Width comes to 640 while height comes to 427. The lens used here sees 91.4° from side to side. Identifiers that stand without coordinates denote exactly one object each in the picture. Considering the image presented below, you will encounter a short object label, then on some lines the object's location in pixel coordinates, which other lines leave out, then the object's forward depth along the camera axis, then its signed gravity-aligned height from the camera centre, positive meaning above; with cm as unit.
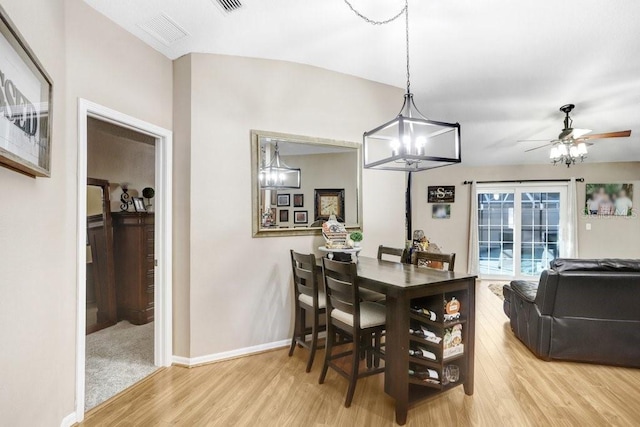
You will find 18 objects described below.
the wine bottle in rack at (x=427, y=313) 196 -64
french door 611 -29
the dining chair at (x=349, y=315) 204 -70
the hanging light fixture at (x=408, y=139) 175 +44
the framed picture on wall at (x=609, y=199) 579 +27
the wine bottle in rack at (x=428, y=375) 198 -103
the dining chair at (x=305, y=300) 243 -73
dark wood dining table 187 -65
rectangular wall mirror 287 +30
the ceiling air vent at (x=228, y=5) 211 +143
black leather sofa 250 -81
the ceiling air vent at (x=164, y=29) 224 +137
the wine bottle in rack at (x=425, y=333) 196 -77
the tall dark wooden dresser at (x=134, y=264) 360 -60
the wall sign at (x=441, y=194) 627 +39
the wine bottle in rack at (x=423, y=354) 199 -90
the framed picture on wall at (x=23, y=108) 108 +43
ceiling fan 360 +87
